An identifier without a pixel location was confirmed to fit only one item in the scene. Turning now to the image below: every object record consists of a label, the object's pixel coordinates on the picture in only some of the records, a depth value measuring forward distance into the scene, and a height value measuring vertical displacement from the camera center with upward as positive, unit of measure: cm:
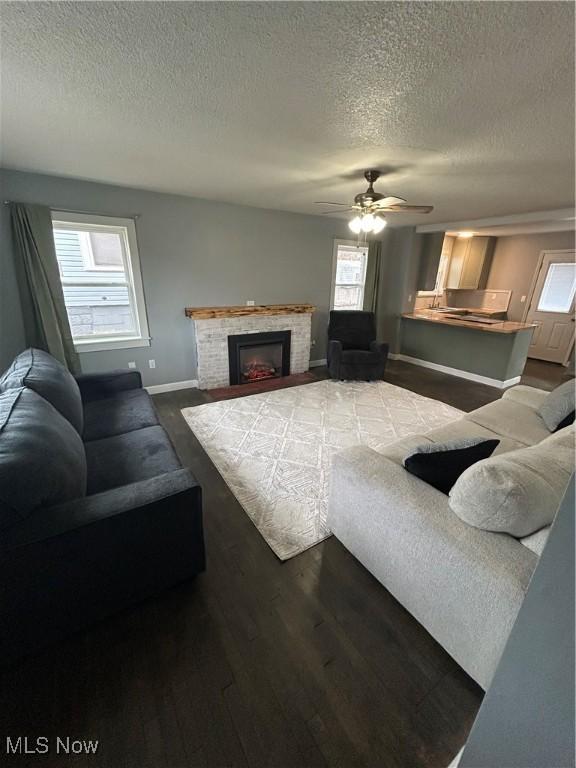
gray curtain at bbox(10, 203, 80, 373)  286 -9
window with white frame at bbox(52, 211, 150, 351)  319 -6
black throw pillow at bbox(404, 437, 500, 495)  141 -79
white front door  530 -31
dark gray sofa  112 -103
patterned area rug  202 -148
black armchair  445 -98
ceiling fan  253 +65
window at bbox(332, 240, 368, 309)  510 +13
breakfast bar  442 -91
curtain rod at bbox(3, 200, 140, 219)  281 +61
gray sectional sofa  107 -105
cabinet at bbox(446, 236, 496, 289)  596 +48
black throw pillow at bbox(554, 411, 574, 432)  224 -95
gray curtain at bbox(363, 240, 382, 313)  524 +13
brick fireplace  403 -86
